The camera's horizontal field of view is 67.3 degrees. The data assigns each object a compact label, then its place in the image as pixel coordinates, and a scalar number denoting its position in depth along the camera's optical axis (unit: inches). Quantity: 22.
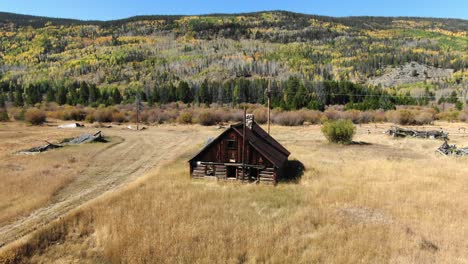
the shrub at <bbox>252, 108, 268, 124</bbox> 3019.2
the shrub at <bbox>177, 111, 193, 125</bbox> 3080.5
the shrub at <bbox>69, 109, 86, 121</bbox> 3348.9
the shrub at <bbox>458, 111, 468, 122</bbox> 3221.0
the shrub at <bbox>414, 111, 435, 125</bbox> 2940.0
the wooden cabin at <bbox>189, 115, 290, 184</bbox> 1021.2
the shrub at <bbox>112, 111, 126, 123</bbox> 3216.0
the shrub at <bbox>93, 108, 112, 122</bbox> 3211.1
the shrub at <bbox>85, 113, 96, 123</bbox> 3176.7
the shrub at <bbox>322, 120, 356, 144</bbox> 1812.3
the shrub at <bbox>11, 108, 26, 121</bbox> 3165.6
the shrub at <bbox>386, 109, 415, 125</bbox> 2955.2
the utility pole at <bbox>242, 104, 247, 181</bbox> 1002.9
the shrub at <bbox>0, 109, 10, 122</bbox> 3149.4
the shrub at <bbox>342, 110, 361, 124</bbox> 3175.9
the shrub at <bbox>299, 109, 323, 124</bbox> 3090.6
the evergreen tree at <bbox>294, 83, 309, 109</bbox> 3650.3
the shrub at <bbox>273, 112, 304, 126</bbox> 2977.4
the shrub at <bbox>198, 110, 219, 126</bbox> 3002.0
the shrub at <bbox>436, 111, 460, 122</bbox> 3277.6
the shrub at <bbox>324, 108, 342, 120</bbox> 3134.8
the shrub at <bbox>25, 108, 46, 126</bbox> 2940.5
